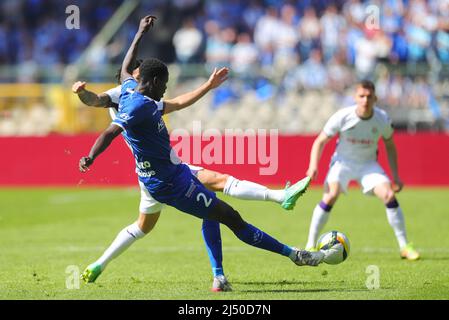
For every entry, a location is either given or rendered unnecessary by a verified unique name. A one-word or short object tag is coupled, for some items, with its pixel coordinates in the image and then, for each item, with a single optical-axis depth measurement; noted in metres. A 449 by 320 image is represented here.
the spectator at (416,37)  22.75
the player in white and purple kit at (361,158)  12.24
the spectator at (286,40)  23.69
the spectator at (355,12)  23.52
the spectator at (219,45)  24.47
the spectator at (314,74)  23.08
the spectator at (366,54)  22.66
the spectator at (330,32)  23.50
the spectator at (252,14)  25.53
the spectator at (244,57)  23.36
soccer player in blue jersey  8.93
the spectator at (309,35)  23.81
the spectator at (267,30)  24.44
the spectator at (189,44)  25.22
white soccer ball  9.77
